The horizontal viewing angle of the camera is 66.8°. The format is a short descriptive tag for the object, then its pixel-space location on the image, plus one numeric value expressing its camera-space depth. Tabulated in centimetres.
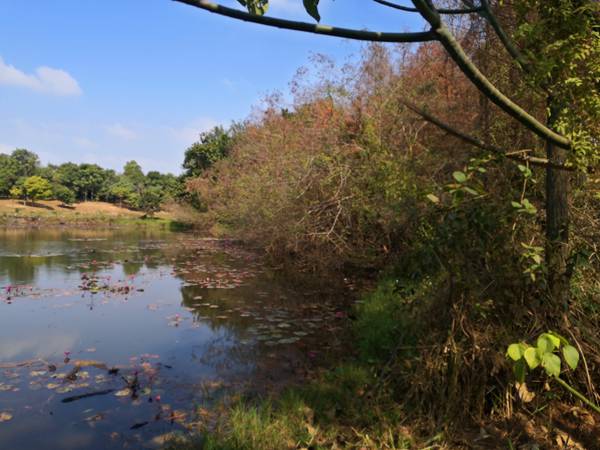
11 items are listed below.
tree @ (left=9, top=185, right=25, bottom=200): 5109
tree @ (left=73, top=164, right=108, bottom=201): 6075
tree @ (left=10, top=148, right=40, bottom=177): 5810
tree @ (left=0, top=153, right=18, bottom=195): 5322
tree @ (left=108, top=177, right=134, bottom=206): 6166
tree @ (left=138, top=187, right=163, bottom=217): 5544
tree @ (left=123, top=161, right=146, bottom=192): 6812
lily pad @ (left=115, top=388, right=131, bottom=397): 548
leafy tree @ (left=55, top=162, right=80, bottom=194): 5881
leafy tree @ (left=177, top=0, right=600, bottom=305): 134
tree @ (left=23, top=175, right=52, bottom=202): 5138
